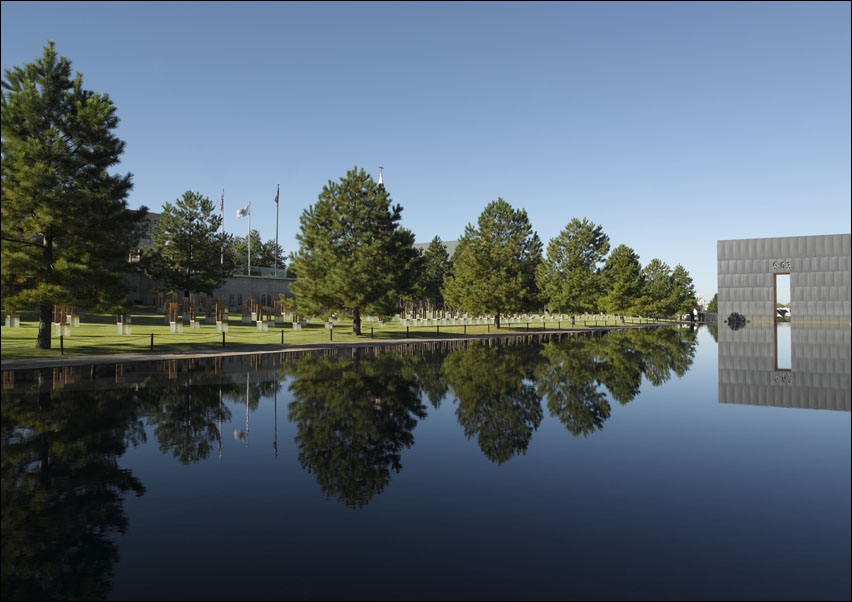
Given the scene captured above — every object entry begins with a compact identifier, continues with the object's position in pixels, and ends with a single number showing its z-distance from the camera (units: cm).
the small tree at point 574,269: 8550
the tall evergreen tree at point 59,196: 2773
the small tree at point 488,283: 6212
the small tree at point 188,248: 7088
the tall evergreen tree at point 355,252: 4569
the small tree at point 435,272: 10144
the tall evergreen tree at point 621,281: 9062
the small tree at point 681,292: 12084
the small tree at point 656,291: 9988
